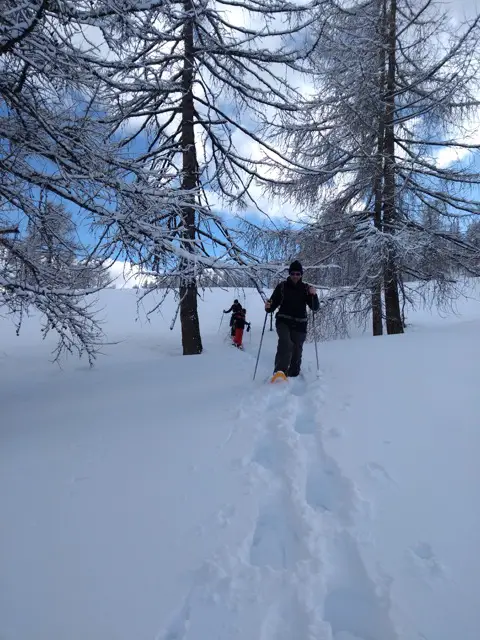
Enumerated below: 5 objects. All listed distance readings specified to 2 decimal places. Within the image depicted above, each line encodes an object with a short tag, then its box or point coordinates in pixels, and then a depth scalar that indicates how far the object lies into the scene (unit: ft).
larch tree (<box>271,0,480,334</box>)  24.38
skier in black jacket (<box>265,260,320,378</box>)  17.28
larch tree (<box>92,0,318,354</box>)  12.24
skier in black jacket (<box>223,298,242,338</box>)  37.40
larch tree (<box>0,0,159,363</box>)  9.54
